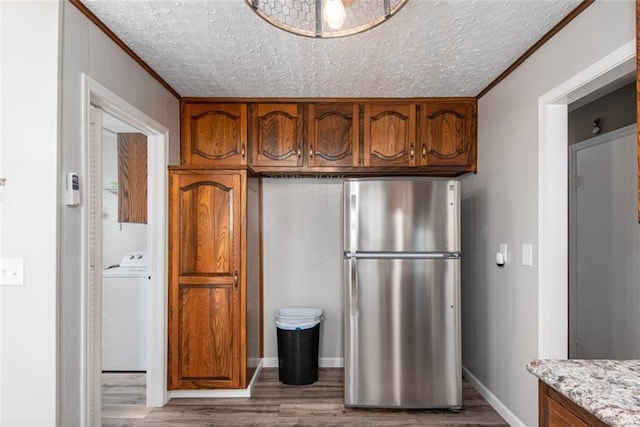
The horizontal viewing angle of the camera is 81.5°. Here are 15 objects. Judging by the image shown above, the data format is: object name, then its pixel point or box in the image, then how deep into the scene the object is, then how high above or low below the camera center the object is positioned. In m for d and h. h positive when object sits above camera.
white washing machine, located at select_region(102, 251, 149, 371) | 3.25 -0.91
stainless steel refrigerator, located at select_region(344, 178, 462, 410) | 2.62 -0.58
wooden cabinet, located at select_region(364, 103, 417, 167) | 3.09 +0.64
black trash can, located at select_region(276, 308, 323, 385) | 3.07 -1.13
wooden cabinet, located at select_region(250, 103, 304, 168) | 3.10 +0.68
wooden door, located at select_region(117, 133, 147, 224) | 3.34 +0.37
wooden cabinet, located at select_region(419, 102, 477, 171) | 3.09 +0.66
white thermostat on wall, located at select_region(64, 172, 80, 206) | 1.70 +0.12
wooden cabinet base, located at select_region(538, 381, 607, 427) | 0.95 -0.55
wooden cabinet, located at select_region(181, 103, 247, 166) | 3.09 +0.68
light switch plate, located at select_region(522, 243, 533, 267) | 2.23 -0.24
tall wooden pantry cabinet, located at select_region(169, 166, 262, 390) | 2.78 -0.47
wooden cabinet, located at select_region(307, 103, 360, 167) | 3.09 +0.66
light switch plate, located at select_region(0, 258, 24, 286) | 1.62 -0.24
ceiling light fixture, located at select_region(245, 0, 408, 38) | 1.24 +0.68
